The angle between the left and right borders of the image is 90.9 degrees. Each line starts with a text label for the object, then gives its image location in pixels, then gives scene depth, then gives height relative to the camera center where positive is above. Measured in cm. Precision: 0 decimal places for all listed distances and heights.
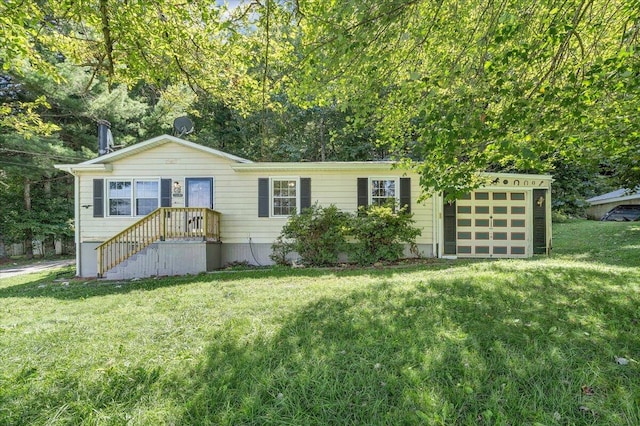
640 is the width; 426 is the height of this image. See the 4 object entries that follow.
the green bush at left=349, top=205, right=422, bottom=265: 902 -68
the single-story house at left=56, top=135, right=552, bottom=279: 972 +39
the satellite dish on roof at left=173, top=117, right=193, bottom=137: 1076 +296
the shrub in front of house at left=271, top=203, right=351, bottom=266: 908 -65
